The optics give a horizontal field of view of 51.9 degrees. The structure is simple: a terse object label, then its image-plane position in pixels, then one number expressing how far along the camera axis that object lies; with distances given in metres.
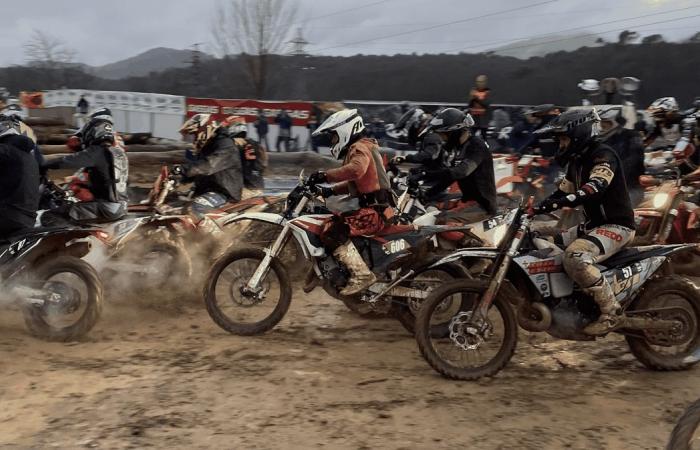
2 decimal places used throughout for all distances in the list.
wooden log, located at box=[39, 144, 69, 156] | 16.06
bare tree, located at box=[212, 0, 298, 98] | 43.78
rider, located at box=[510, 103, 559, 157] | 11.79
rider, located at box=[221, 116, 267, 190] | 9.16
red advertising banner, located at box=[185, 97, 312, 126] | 22.42
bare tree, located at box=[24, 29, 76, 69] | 42.49
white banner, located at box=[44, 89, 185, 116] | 25.47
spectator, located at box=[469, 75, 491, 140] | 13.31
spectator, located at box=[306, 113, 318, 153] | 21.92
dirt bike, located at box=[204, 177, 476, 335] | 6.16
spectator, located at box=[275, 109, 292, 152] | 22.47
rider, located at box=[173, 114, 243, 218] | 8.28
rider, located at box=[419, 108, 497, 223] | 7.29
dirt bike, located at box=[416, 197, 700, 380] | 5.32
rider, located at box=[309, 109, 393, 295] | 6.06
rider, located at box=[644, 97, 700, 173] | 8.80
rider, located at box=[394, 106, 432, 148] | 10.18
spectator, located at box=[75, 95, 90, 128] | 23.30
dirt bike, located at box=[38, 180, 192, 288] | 7.28
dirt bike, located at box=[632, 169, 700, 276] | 7.95
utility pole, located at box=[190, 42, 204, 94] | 46.69
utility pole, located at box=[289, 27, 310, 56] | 46.69
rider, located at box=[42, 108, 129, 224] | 7.29
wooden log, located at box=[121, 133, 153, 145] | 18.91
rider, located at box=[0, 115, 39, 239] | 6.13
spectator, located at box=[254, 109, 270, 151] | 22.75
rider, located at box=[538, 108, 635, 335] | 5.28
